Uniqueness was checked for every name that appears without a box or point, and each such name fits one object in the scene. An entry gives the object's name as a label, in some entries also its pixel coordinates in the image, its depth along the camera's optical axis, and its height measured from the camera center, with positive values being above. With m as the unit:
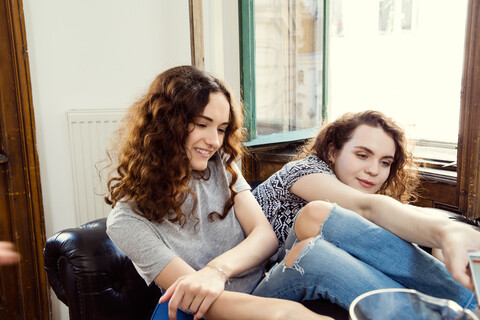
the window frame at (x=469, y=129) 1.39 -0.20
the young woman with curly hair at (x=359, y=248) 0.88 -0.40
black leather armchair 1.18 -0.58
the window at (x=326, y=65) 2.24 +0.04
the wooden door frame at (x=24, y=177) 1.94 -0.46
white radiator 2.09 -0.37
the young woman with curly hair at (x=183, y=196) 1.09 -0.34
